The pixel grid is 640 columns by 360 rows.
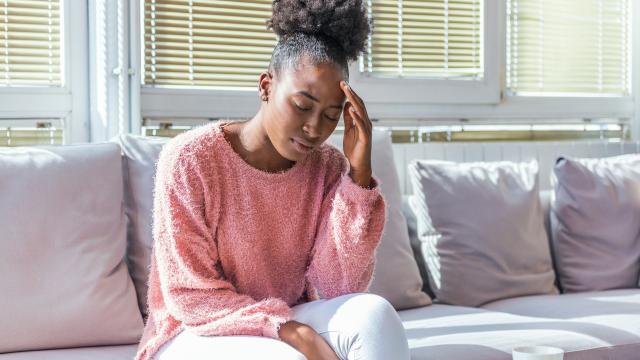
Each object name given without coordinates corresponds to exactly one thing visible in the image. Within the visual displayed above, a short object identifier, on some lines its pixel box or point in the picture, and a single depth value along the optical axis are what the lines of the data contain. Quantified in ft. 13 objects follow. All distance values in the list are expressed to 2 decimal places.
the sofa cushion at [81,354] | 6.30
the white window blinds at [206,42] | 9.00
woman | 5.29
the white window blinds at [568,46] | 11.25
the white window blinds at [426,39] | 10.36
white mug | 4.41
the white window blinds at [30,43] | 8.37
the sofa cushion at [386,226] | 7.29
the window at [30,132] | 8.38
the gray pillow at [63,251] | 6.55
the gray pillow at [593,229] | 9.37
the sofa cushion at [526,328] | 6.72
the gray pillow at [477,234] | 8.64
